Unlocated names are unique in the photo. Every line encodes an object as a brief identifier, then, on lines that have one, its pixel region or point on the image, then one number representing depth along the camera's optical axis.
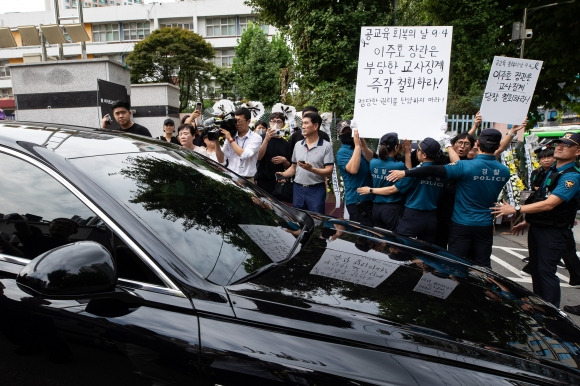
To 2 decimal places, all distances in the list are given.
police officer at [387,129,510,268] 3.86
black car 1.42
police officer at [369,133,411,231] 4.55
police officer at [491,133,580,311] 3.78
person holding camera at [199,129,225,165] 5.60
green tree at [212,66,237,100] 40.04
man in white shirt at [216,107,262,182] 5.59
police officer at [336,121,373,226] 5.14
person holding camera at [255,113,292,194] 5.84
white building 54.75
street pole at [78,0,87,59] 14.24
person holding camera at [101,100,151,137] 5.33
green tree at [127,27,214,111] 42.28
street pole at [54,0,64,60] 12.39
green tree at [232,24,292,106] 32.72
